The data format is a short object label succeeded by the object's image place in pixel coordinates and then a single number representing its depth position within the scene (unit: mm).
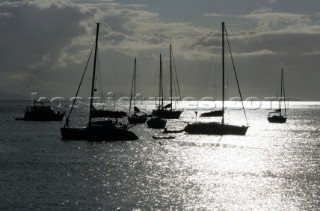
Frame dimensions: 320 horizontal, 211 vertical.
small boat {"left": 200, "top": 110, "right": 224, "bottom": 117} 152875
